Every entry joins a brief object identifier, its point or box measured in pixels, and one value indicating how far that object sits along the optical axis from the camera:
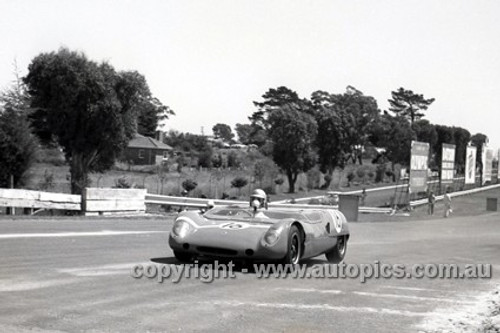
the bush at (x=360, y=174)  86.19
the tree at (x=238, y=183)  56.09
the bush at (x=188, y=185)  50.06
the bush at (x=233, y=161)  93.21
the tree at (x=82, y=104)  41.12
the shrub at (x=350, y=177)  80.69
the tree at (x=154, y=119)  129.00
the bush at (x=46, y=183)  33.66
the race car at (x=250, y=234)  10.77
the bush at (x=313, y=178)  70.88
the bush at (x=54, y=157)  28.44
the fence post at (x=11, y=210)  23.20
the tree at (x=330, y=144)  82.50
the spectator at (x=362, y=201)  55.38
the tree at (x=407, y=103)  161.88
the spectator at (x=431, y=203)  48.72
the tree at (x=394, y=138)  109.44
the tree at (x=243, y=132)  189.16
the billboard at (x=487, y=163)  73.25
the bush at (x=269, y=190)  60.45
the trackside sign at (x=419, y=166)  48.69
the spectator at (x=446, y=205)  46.16
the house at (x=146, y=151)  105.78
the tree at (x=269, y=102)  143.38
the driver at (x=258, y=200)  11.95
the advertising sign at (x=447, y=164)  55.66
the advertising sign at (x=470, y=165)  63.14
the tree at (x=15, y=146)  26.72
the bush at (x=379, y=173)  90.25
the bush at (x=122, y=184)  42.69
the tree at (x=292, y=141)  68.25
